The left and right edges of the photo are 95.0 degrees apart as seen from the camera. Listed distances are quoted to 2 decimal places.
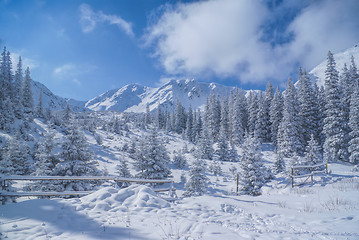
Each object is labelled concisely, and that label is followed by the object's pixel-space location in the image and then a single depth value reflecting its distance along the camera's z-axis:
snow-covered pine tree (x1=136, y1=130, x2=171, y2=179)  17.45
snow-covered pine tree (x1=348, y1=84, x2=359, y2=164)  23.38
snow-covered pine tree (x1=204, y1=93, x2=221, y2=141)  53.78
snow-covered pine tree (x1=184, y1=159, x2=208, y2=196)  16.00
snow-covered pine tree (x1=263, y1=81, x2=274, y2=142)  44.75
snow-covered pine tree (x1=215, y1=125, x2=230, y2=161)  35.28
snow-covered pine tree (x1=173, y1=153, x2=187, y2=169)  28.55
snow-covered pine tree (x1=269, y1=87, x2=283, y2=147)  40.72
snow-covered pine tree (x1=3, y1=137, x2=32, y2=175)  16.25
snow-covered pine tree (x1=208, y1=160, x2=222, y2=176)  26.41
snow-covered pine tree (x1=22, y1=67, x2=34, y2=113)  43.43
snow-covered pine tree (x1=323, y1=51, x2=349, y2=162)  26.88
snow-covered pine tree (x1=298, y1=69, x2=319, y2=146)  35.28
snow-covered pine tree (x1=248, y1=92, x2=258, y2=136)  47.66
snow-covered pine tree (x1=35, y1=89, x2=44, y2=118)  45.18
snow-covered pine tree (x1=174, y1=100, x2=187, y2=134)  71.12
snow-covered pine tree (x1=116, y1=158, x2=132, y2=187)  16.99
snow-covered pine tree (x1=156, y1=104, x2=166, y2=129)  77.84
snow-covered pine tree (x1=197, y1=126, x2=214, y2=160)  35.47
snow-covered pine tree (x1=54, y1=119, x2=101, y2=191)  11.73
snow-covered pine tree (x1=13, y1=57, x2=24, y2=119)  34.39
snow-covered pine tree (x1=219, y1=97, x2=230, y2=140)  52.94
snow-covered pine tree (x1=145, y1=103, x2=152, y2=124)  85.25
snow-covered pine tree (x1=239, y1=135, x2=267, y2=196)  16.42
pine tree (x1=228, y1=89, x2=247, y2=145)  44.56
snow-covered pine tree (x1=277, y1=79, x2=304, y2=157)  32.22
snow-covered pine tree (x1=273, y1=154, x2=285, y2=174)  22.50
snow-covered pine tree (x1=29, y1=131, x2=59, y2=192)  11.08
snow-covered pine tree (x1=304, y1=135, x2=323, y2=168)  19.91
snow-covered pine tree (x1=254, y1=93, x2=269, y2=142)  44.41
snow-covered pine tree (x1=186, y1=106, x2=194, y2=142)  59.44
